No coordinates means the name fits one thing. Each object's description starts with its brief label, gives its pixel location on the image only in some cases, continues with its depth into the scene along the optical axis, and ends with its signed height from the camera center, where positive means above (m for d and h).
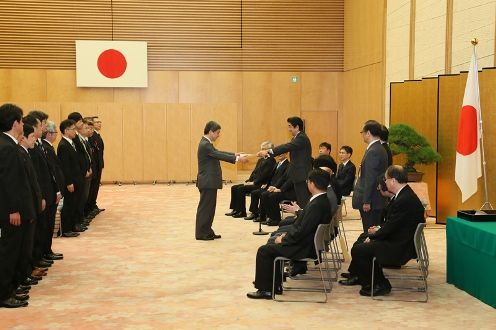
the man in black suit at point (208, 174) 9.08 -0.72
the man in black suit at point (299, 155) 9.13 -0.45
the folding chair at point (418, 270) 6.05 -1.56
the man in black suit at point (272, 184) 10.59 -1.03
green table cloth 5.90 -1.32
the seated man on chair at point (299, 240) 6.07 -1.11
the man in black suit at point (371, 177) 7.21 -0.60
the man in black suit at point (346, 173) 10.45 -0.82
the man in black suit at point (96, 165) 11.43 -0.76
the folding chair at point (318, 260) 5.95 -1.30
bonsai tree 10.41 -0.38
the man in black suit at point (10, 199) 5.66 -0.67
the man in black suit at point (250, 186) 11.16 -1.14
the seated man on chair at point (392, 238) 6.16 -1.12
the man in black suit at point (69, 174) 9.00 -0.72
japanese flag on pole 9.15 -0.21
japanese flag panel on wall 17.59 +1.68
